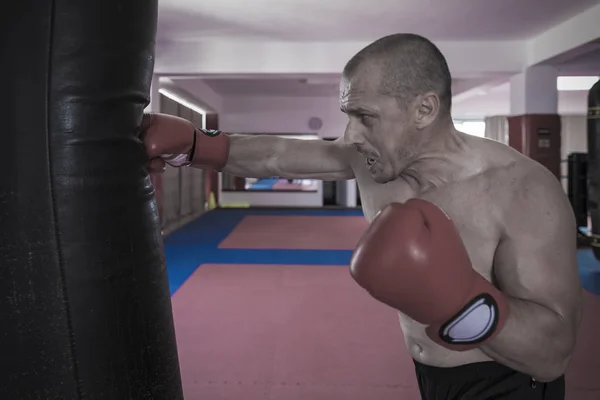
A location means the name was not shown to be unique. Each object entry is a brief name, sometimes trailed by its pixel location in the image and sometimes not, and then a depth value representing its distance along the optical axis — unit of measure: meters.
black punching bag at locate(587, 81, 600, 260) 5.26
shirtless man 0.94
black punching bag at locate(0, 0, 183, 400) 0.83
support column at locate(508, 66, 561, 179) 6.63
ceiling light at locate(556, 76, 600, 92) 9.59
